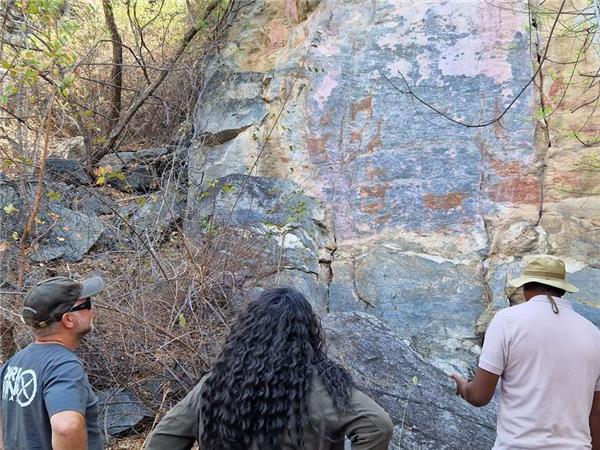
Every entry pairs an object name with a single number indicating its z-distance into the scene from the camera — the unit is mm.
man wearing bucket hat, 2154
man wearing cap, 1984
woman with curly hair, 1691
